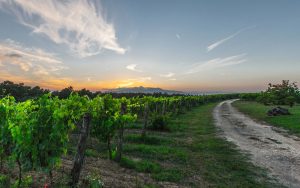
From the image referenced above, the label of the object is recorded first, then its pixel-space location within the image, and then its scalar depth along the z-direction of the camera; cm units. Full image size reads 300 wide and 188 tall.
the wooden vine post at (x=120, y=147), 653
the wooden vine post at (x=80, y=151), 434
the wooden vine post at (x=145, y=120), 1000
